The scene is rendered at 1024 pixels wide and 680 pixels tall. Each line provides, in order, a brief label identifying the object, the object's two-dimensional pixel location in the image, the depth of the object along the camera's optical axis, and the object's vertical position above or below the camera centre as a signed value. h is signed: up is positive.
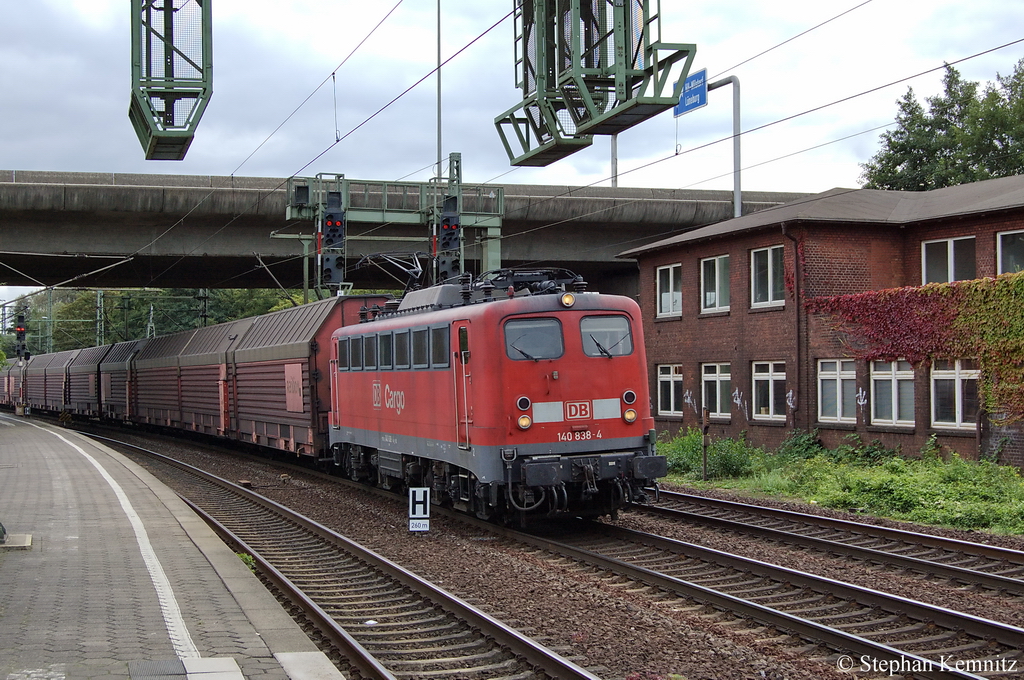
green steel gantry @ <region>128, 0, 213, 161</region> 8.45 +2.49
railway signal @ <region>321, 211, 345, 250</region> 23.91 +3.40
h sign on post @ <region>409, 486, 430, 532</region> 12.90 -1.75
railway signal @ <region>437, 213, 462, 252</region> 22.47 +3.08
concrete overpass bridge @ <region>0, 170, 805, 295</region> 30.39 +4.83
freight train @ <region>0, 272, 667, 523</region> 12.13 -0.36
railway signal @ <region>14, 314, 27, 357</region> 52.19 +2.31
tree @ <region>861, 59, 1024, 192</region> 48.59 +11.03
